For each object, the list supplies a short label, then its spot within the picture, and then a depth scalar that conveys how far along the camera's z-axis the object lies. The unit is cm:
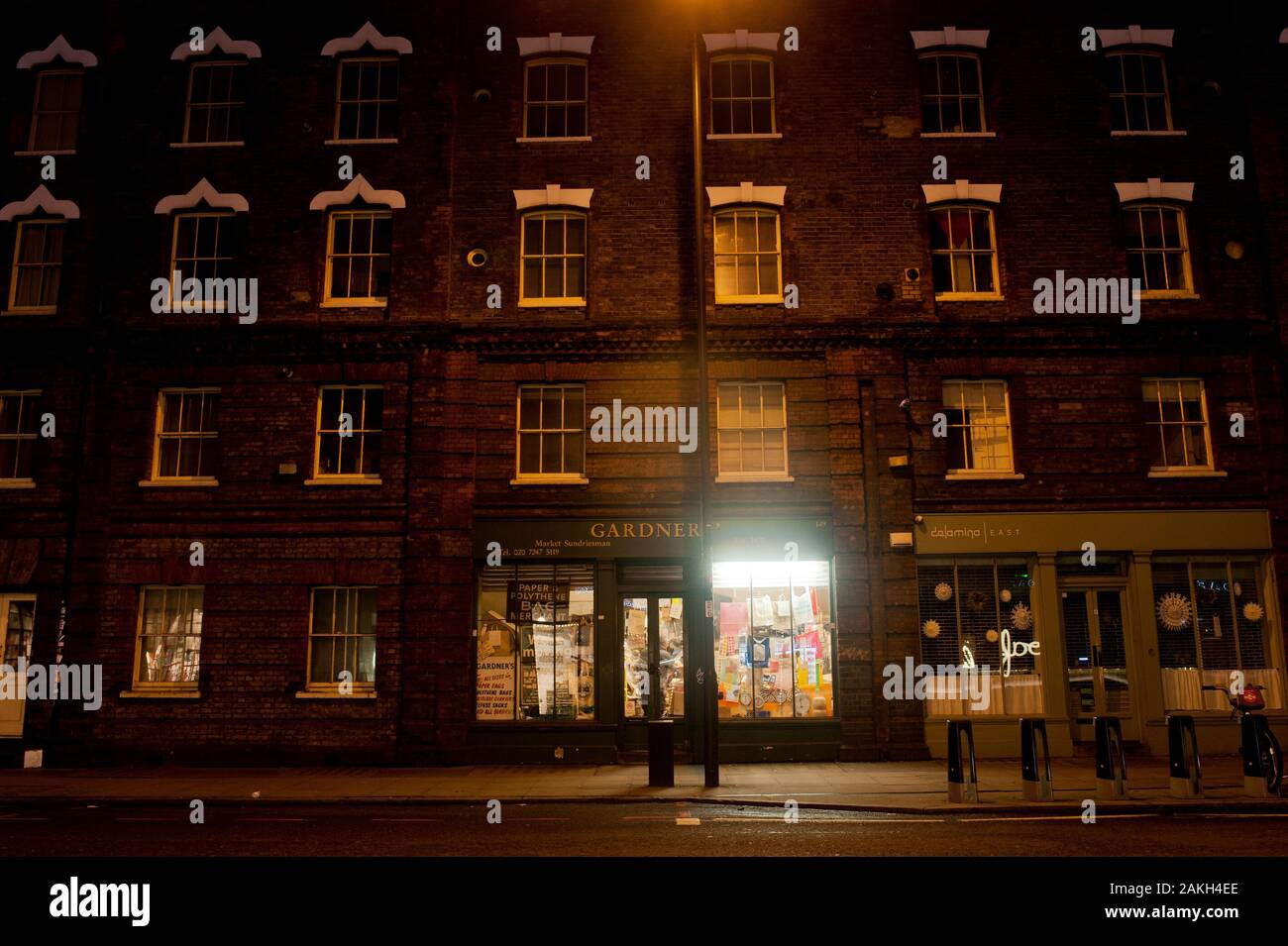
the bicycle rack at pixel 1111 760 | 1170
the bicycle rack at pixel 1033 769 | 1167
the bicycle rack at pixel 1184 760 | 1164
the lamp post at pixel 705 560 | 1341
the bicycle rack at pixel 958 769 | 1163
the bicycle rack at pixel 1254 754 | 1169
